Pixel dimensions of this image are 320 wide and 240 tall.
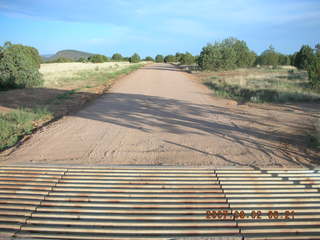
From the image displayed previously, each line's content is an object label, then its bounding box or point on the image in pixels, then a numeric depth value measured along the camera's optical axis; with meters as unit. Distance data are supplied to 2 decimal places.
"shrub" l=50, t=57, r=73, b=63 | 73.04
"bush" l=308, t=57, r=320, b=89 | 11.34
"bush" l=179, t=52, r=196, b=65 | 59.96
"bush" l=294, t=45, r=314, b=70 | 34.86
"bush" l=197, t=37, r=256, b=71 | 31.88
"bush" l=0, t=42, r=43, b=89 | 15.10
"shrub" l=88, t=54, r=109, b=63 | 73.32
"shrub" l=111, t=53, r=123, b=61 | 100.75
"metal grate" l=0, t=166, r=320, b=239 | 2.73
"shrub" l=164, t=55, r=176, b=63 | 106.88
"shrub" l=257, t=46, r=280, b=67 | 44.16
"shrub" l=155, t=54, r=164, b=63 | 115.12
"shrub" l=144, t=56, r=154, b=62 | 125.25
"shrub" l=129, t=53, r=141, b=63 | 86.53
